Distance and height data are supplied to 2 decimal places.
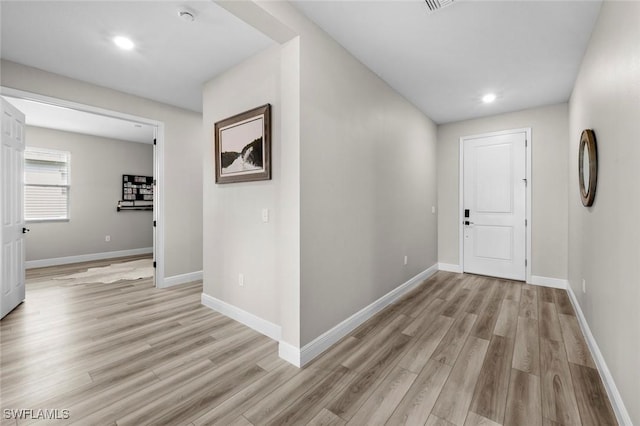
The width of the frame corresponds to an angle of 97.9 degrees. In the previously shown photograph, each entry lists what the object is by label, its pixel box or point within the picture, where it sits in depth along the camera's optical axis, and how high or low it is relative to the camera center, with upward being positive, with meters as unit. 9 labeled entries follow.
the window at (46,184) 5.27 +0.56
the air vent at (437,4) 1.93 +1.47
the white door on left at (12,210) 2.91 +0.03
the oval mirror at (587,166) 2.14 +0.39
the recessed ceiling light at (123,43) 2.46 +1.54
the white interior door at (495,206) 4.22 +0.11
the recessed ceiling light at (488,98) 3.63 +1.54
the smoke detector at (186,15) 2.10 +1.51
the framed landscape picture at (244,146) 2.48 +0.65
